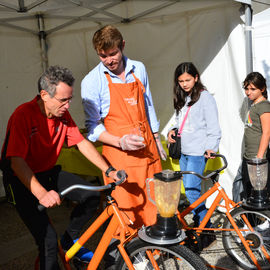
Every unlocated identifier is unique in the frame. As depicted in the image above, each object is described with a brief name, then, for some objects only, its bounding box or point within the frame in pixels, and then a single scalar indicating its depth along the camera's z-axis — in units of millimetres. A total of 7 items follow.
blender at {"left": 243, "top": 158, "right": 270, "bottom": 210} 2471
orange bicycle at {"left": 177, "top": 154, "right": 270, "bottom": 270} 2627
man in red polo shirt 1995
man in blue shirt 2490
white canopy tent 4098
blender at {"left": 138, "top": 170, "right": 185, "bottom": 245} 1800
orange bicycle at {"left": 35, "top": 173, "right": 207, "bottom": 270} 1842
